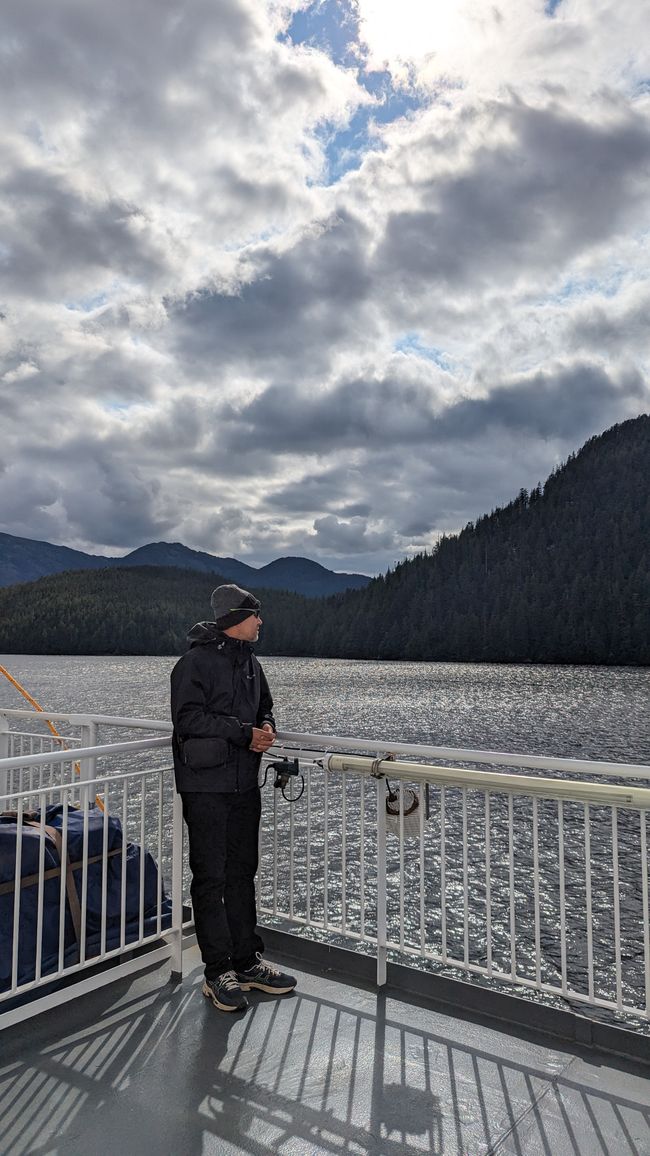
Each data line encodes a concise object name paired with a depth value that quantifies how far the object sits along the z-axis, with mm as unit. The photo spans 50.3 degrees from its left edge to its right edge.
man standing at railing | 3104
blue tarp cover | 2902
